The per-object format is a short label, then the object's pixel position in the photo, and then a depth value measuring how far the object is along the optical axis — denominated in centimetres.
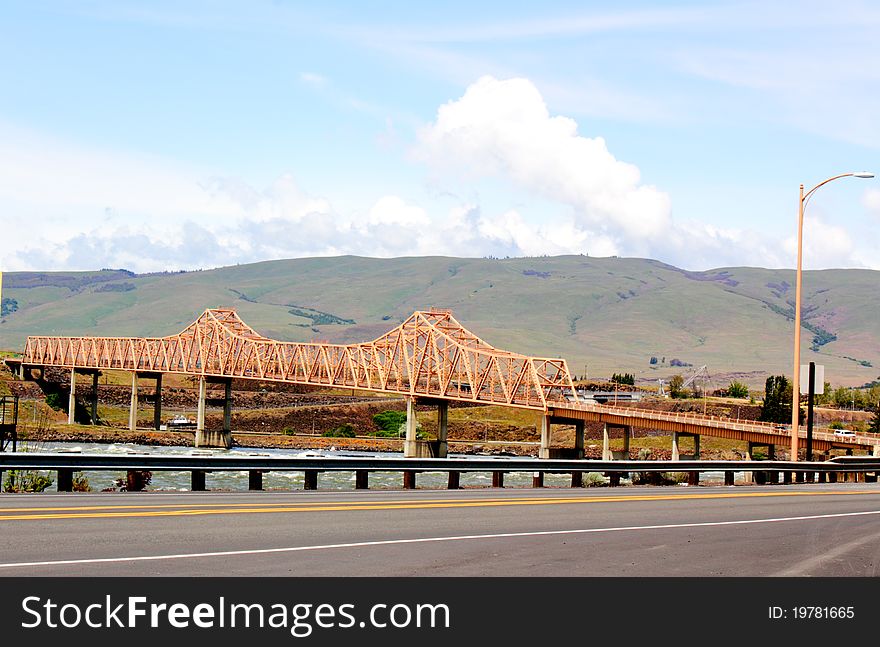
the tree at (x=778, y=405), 16925
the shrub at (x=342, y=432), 18125
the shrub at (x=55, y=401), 19075
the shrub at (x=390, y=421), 19551
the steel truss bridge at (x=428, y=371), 13012
